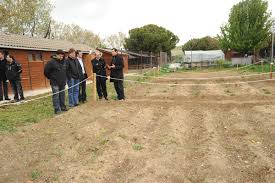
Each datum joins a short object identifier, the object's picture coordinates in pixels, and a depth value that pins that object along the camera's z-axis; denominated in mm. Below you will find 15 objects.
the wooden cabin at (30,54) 9865
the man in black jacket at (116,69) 7060
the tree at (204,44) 48488
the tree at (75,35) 34565
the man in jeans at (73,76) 6236
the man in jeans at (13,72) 6924
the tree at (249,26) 24447
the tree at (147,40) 34903
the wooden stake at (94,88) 6783
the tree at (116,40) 47368
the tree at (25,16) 21715
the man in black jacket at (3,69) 7184
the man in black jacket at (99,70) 7094
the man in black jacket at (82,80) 6591
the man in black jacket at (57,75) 5533
